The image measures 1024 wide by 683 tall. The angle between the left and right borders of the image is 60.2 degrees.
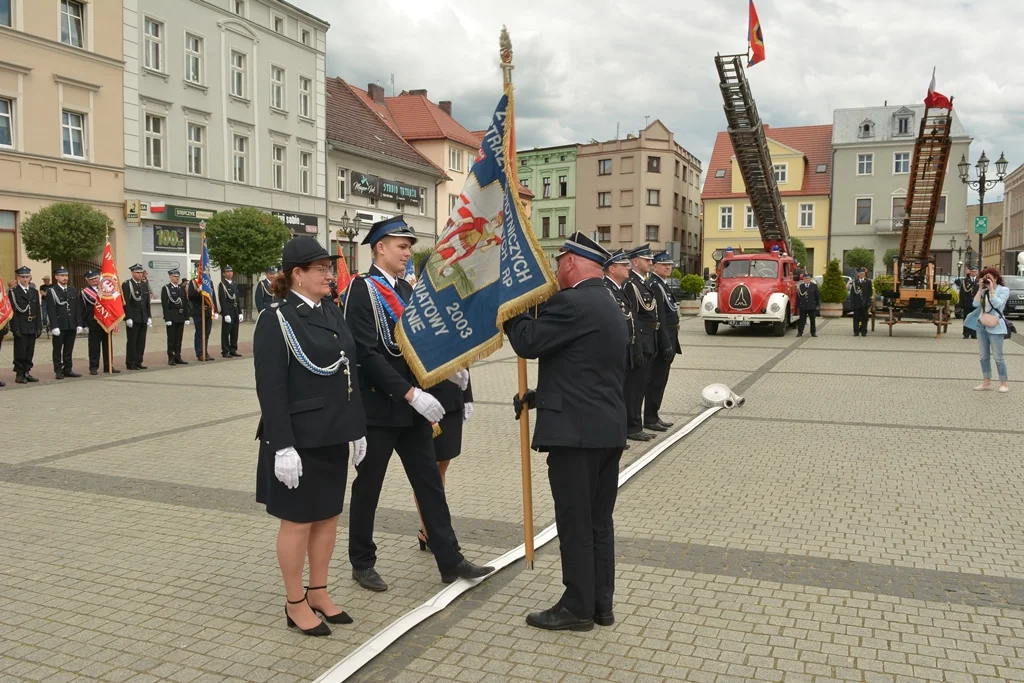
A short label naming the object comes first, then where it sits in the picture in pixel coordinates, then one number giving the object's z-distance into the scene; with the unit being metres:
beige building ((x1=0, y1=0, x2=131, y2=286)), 23.97
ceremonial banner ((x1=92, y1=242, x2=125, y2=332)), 15.26
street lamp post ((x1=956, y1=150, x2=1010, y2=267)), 26.14
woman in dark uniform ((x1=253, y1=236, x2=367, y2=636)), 3.92
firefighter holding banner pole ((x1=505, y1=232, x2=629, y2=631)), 4.09
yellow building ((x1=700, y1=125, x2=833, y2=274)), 64.12
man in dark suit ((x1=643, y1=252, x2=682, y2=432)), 9.50
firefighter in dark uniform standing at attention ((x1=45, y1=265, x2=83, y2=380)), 14.70
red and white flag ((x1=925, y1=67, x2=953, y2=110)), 21.34
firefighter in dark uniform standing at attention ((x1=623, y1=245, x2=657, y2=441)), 8.80
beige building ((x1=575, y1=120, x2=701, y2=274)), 70.38
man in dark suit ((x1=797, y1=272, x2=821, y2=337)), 23.66
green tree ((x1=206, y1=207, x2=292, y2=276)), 27.31
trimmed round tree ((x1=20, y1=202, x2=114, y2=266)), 21.73
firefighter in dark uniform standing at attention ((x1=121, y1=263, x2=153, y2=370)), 16.11
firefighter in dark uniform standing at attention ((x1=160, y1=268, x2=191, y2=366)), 16.92
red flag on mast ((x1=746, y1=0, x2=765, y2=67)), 23.02
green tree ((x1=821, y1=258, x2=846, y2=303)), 31.91
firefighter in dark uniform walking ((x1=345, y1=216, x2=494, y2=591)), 4.55
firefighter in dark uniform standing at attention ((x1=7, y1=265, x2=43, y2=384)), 14.01
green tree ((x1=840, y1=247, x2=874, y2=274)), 58.81
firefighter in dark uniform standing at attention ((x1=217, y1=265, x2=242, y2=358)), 18.42
